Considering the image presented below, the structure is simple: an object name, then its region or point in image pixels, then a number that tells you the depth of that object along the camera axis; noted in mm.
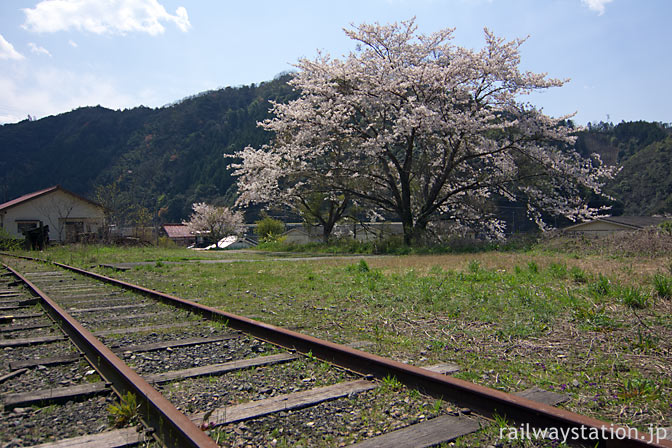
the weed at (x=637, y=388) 2904
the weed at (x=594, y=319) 4453
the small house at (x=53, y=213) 44406
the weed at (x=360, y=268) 10012
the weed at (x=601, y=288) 5779
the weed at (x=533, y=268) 8203
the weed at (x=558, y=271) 7540
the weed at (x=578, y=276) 7027
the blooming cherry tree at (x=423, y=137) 20672
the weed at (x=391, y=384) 3098
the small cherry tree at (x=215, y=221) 63188
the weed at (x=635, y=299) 5059
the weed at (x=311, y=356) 3832
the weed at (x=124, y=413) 2625
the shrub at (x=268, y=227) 48969
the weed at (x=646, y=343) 3830
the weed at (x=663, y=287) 5363
